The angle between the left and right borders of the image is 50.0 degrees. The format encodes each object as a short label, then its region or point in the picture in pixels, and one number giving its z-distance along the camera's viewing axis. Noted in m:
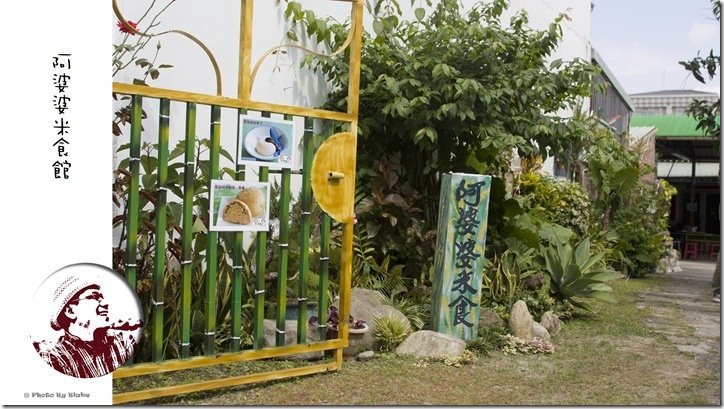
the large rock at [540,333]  6.70
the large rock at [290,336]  5.25
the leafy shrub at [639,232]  13.52
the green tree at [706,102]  8.78
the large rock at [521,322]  6.61
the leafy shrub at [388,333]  5.87
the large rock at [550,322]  7.13
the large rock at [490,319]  6.72
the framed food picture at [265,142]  4.65
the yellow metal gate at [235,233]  4.30
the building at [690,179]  21.84
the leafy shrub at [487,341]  6.17
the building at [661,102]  22.81
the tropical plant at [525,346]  6.28
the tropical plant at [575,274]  8.11
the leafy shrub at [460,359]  5.67
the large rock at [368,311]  5.85
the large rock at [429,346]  5.80
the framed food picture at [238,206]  4.54
